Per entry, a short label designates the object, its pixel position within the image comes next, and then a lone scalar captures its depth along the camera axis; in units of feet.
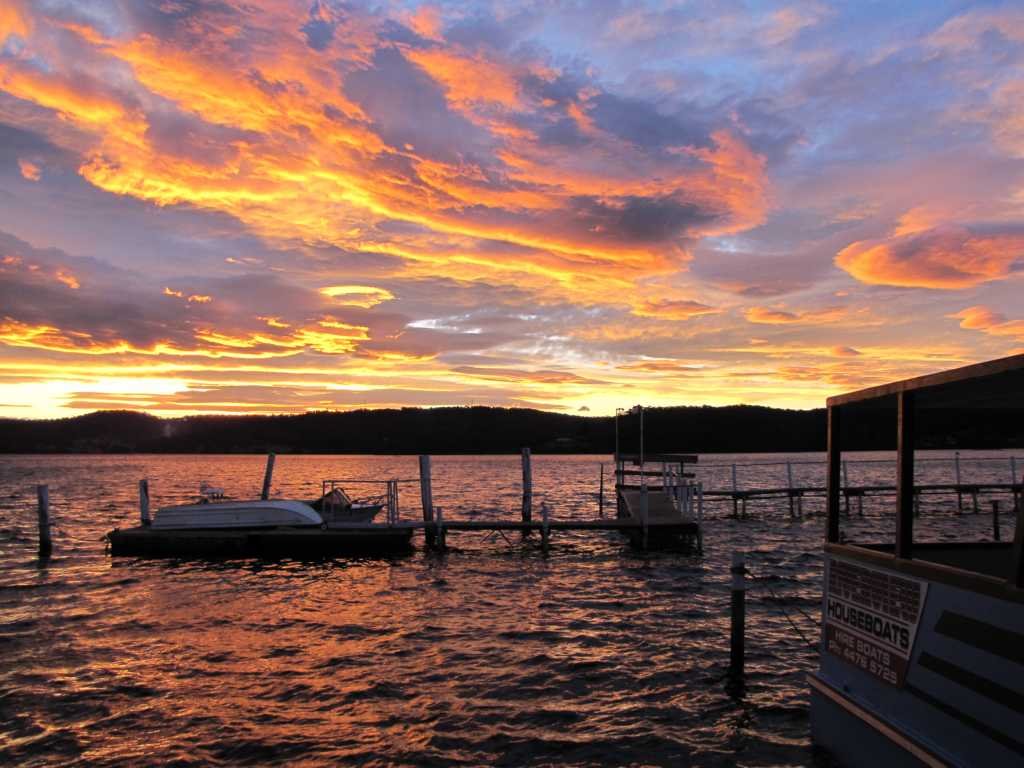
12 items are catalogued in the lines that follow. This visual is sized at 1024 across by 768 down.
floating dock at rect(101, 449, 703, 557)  77.46
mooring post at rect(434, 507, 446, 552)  79.56
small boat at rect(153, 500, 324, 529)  80.33
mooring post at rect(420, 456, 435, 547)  82.31
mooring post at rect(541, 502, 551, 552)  78.12
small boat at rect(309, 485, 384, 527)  84.89
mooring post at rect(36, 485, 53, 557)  80.87
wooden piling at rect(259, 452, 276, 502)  95.76
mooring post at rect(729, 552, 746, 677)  33.47
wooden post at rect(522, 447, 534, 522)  90.45
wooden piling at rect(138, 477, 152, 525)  86.12
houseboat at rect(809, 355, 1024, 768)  16.63
